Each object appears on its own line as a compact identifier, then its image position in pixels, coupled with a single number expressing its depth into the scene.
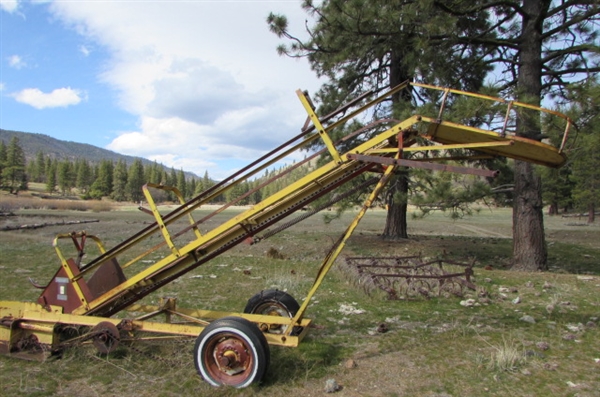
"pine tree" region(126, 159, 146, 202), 128.12
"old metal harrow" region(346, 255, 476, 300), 8.80
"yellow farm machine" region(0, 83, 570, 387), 4.64
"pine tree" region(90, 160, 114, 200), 124.12
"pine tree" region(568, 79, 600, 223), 8.91
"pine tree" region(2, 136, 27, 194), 103.62
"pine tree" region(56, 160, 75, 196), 126.62
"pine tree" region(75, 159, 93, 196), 134.38
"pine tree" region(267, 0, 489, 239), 11.15
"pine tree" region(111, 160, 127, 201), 126.62
